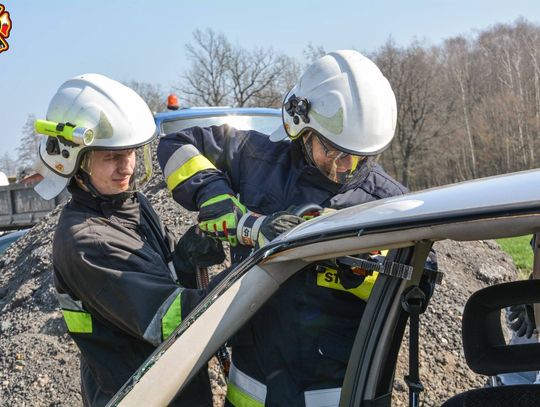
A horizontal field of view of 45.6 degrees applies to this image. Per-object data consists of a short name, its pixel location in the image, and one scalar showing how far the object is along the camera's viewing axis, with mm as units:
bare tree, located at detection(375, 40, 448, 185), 45875
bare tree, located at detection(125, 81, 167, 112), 36094
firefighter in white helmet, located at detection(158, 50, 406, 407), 1933
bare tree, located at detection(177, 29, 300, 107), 38250
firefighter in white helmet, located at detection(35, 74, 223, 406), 1884
